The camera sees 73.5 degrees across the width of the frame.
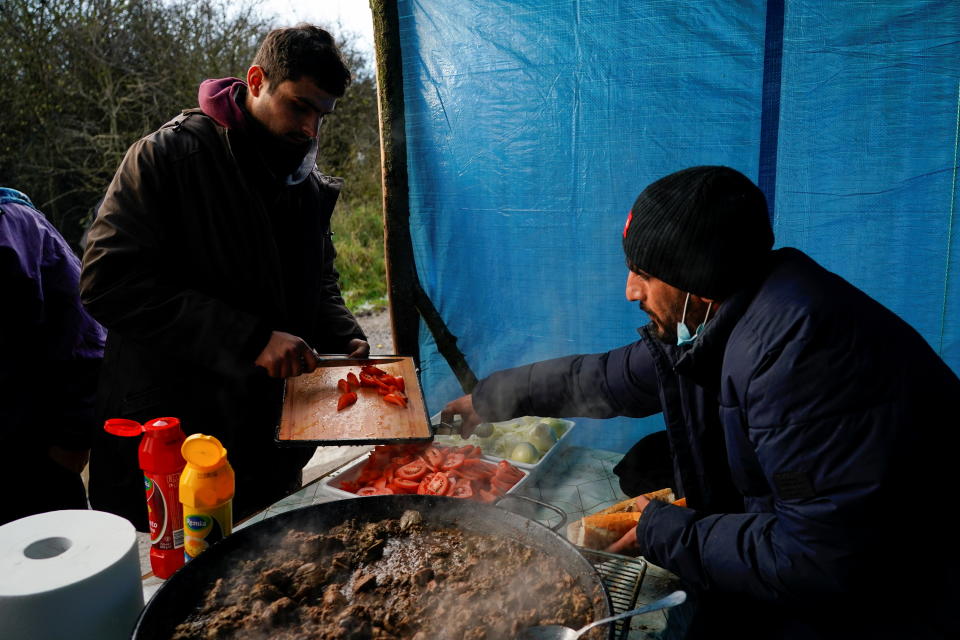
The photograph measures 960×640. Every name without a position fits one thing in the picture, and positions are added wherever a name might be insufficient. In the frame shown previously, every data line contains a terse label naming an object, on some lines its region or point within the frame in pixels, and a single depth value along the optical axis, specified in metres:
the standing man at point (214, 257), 2.49
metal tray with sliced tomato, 2.57
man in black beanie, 1.49
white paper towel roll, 1.26
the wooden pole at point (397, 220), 3.72
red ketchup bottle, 1.70
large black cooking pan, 1.47
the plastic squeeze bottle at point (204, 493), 1.65
